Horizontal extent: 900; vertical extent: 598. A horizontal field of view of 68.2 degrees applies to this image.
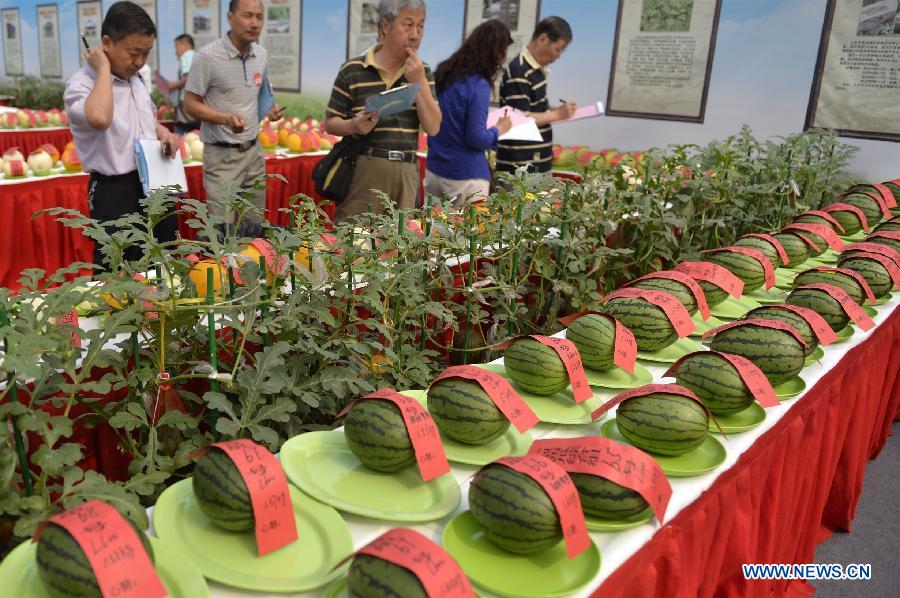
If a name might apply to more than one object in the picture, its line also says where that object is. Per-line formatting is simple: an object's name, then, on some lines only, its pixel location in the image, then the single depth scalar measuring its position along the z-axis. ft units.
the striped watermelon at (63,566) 2.15
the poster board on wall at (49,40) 39.62
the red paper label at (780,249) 6.82
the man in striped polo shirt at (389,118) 8.80
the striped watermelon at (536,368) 4.10
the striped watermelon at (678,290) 5.28
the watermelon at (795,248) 7.30
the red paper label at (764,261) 6.21
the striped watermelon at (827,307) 5.42
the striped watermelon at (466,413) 3.50
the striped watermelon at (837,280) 5.98
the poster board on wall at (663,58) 18.01
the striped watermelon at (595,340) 4.48
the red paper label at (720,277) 5.60
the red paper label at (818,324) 4.92
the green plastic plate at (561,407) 3.98
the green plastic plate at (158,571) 2.38
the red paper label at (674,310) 4.80
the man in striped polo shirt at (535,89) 11.50
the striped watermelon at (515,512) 2.72
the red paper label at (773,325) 4.50
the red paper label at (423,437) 3.17
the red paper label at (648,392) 3.67
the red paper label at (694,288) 5.28
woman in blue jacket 10.20
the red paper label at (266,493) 2.65
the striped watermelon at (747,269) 6.26
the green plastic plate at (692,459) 3.54
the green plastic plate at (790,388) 4.52
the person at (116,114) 8.27
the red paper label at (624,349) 4.43
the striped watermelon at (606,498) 3.02
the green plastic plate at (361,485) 3.07
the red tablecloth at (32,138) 18.69
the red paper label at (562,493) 2.75
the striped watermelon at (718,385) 4.01
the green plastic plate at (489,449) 3.51
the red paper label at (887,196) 10.48
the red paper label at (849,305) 5.42
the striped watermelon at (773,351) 4.44
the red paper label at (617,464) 3.02
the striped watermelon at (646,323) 4.83
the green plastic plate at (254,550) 2.57
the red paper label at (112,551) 2.15
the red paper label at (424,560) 2.28
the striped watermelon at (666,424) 3.56
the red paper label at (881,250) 6.83
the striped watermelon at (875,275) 6.42
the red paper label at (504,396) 3.53
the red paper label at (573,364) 4.10
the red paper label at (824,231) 7.57
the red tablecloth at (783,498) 3.39
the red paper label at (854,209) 9.12
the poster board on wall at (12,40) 42.80
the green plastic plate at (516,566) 2.65
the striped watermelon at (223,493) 2.66
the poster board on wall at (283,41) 28.04
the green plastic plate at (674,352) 4.92
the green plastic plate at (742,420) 4.04
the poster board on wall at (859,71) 15.48
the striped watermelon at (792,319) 4.84
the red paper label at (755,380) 4.00
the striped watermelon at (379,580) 2.25
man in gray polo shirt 10.50
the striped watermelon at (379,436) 3.17
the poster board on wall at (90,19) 36.81
